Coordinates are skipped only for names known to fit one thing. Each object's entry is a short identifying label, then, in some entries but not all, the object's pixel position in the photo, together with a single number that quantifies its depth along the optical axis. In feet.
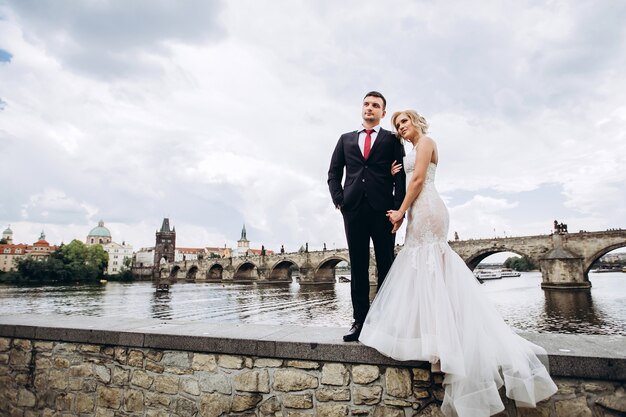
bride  6.13
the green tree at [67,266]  163.22
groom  8.28
